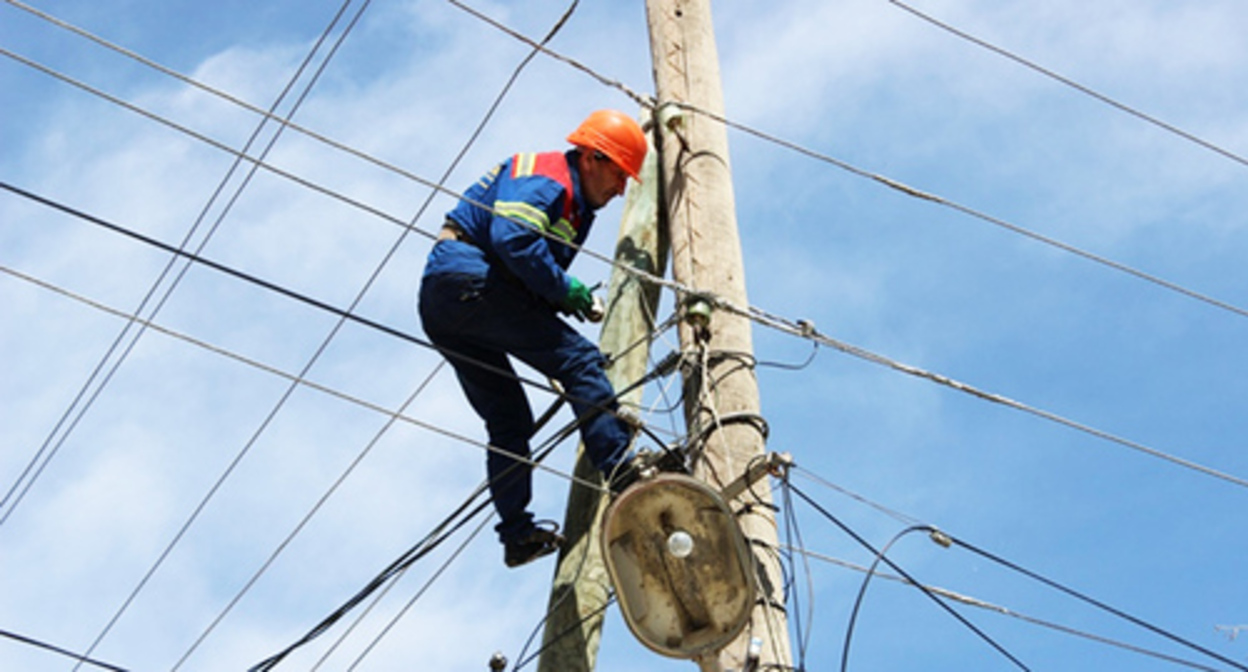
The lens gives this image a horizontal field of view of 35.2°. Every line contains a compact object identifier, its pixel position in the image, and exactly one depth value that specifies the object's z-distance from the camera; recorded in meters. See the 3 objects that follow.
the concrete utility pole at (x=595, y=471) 7.03
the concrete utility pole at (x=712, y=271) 6.35
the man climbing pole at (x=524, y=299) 6.90
